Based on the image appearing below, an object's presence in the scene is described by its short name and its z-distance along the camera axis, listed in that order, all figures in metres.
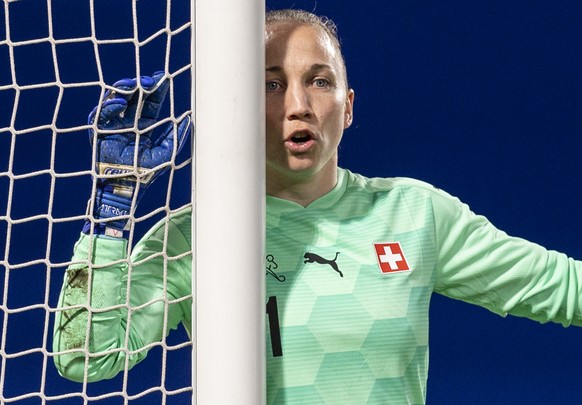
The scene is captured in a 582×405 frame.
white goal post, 9.39
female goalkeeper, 9.48
